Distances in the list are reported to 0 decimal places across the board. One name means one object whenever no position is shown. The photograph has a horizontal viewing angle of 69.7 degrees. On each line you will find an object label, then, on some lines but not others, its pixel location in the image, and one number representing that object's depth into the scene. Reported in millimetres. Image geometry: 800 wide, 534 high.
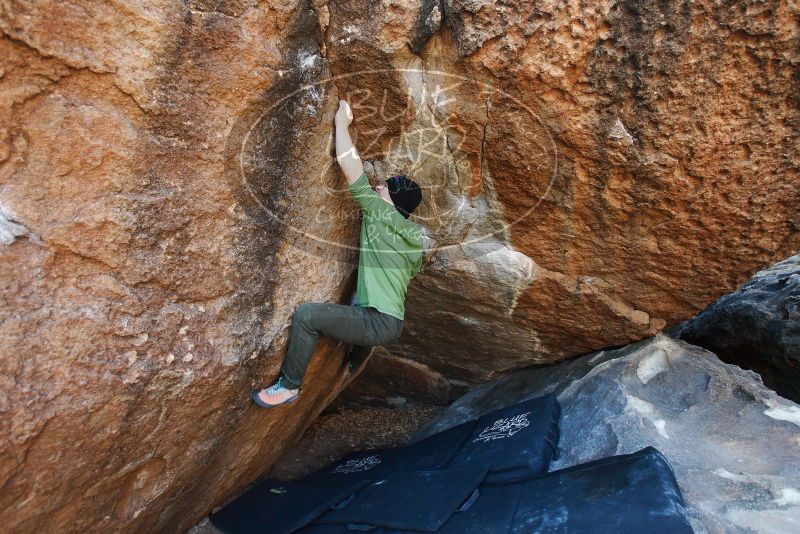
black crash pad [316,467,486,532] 2342
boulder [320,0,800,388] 2094
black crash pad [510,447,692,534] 1961
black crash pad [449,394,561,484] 2516
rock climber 2428
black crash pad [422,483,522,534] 2174
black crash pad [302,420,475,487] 2932
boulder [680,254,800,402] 3400
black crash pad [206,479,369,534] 2703
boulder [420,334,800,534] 2104
